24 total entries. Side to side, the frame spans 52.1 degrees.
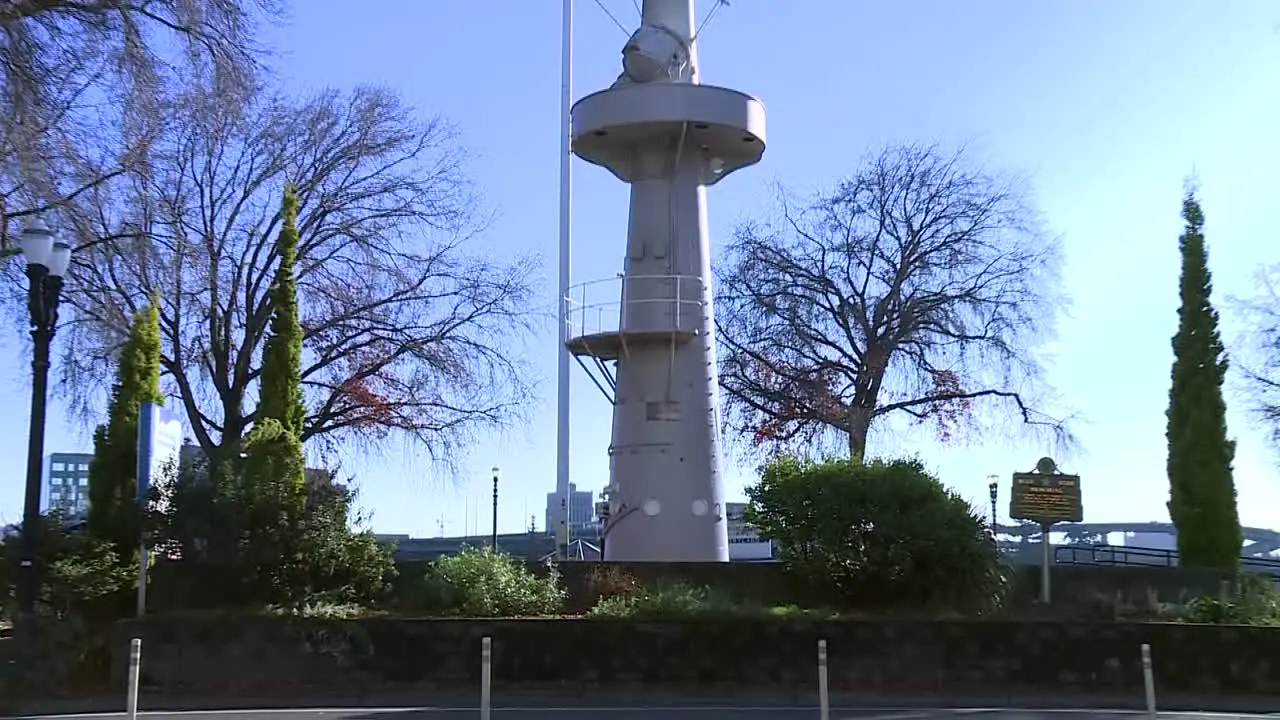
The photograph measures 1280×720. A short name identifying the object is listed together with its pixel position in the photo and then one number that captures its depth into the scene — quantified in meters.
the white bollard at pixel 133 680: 11.41
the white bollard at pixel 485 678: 12.31
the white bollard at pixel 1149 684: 12.59
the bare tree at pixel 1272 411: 32.77
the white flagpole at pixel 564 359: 25.67
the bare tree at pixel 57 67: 15.60
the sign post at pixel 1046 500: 20.47
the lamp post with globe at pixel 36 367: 14.11
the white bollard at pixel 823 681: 12.04
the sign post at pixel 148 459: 18.94
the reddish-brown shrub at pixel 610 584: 19.81
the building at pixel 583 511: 66.82
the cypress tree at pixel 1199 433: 25.05
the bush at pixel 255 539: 18.58
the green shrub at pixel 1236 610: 19.23
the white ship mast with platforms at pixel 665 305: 23.78
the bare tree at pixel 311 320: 27.52
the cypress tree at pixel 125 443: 19.53
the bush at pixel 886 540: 19.34
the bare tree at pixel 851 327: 32.09
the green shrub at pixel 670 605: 18.16
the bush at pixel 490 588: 18.58
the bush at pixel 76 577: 18.03
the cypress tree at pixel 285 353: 20.70
